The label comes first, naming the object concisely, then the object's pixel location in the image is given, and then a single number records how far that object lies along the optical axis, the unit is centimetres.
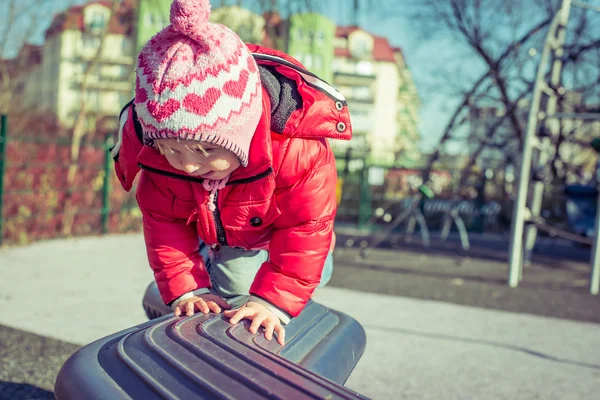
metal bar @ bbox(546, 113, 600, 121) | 499
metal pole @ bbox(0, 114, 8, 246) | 572
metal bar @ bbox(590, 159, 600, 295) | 502
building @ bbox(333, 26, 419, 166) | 4906
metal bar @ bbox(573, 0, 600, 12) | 544
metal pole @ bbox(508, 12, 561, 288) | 515
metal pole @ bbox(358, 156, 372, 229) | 1181
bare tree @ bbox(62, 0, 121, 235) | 705
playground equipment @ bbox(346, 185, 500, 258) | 734
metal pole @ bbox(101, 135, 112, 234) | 742
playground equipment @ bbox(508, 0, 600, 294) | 516
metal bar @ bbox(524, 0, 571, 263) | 555
